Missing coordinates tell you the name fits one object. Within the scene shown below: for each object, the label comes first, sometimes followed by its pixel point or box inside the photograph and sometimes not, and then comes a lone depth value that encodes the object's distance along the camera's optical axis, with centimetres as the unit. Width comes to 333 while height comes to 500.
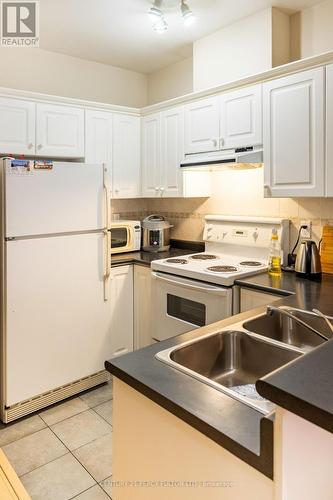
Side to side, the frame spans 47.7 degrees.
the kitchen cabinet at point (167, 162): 309
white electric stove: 233
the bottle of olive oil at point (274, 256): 246
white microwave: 322
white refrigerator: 238
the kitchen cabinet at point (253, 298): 212
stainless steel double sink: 129
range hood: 247
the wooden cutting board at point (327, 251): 242
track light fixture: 233
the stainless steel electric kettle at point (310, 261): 236
